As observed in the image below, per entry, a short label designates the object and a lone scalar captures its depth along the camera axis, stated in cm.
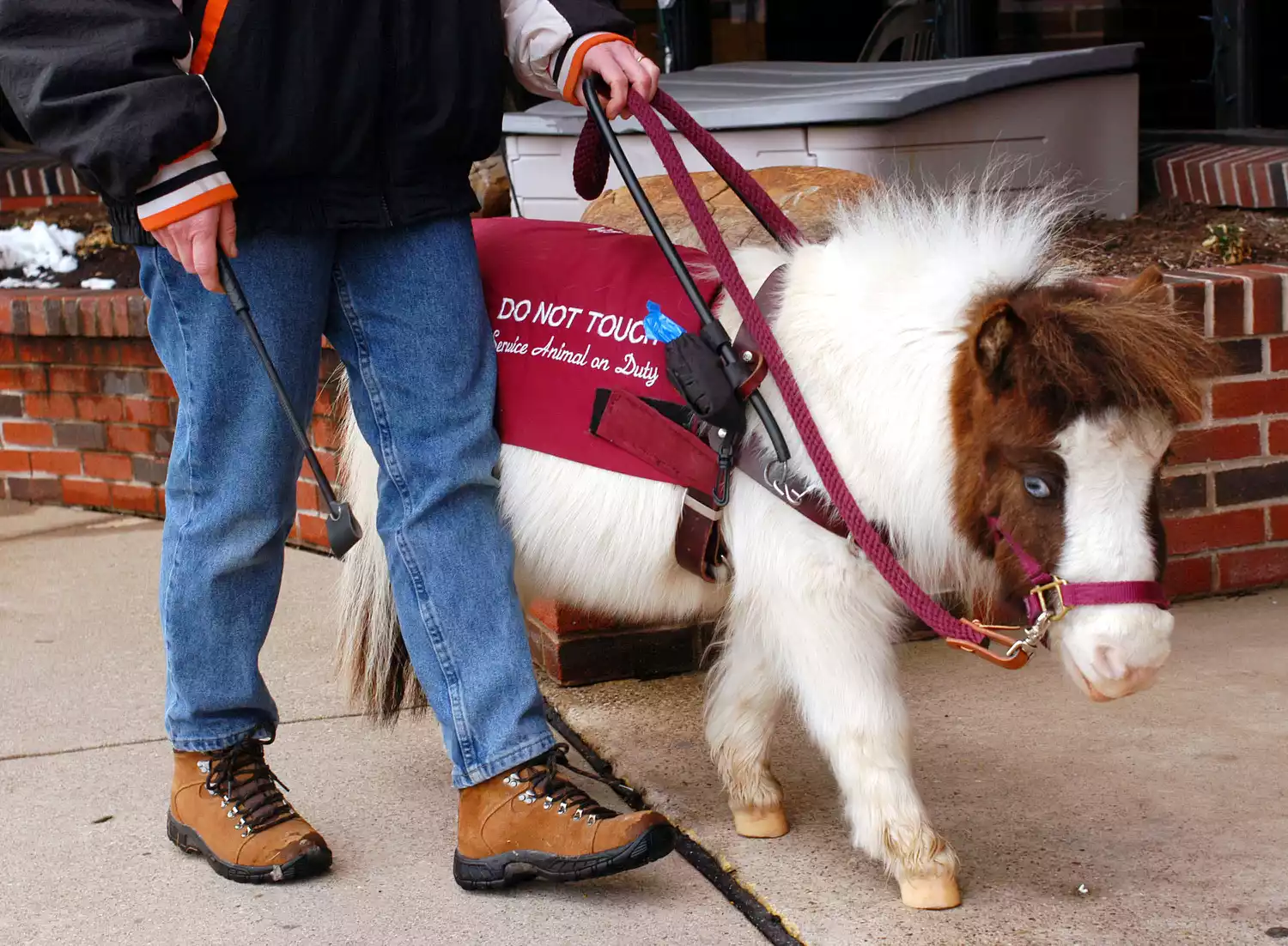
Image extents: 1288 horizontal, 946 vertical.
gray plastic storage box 389
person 234
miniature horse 216
